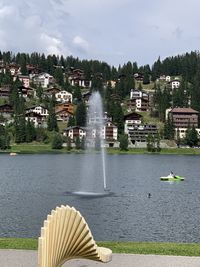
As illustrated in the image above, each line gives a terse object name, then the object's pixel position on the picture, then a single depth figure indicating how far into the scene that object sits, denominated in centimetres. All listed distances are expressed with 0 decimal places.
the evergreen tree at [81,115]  17825
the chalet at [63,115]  19201
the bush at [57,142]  15062
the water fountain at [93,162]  5266
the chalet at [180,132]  17454
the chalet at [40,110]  18900
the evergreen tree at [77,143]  15639
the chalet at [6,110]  18925
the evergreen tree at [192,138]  16150
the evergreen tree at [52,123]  17238
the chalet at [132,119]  18398
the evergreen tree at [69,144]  15302
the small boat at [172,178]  6568
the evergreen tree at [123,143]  15111
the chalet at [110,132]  16912
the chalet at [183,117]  18388
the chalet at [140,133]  17150
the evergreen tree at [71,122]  17775
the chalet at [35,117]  18000
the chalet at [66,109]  19478
